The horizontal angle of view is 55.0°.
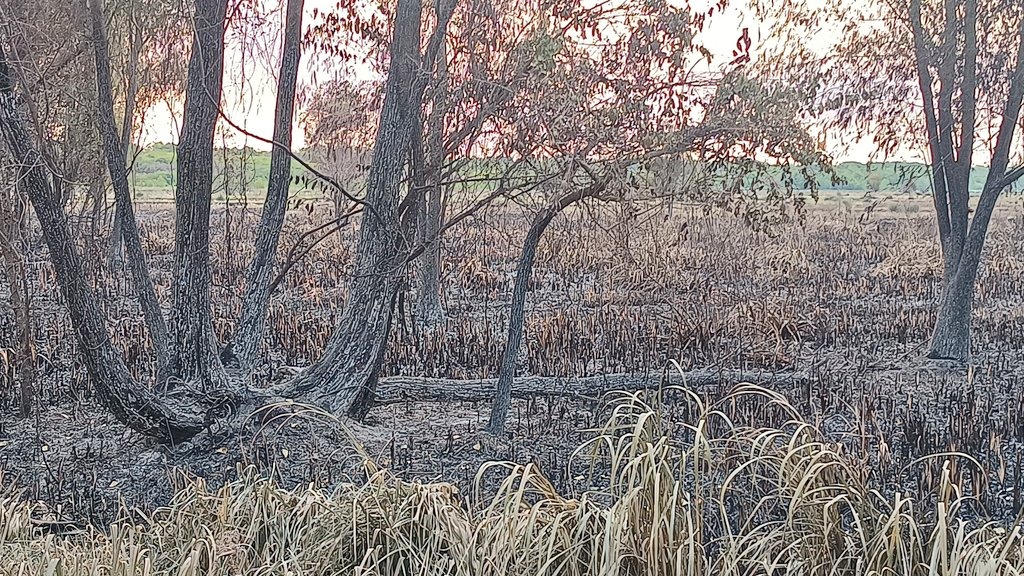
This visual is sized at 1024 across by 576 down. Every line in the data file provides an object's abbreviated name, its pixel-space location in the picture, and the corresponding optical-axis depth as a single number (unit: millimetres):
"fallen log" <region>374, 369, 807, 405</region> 6762
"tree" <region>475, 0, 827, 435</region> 5227
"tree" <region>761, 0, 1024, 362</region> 8102
